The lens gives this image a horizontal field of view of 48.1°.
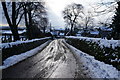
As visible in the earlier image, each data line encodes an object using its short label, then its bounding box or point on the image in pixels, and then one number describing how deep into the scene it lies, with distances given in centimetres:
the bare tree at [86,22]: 7821
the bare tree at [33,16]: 2211
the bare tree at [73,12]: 5327
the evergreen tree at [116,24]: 1509
